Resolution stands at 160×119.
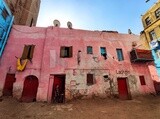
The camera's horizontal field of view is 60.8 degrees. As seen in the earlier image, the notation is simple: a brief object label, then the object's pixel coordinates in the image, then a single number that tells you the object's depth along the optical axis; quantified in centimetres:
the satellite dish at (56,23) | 1552
